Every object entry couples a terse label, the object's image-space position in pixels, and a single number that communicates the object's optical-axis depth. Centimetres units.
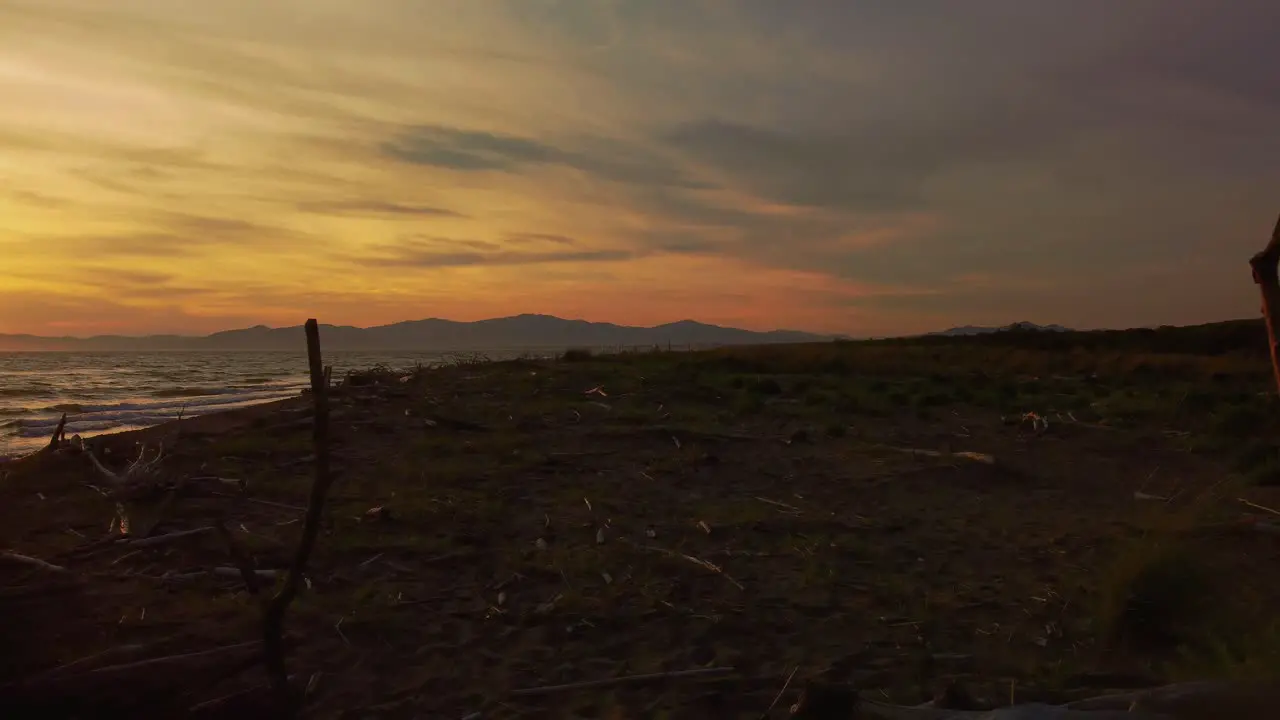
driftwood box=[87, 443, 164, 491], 640
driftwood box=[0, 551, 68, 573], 477
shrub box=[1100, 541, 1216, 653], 405
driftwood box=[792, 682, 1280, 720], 251
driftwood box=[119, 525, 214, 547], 534
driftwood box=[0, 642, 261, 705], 302
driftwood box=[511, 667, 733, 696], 362
